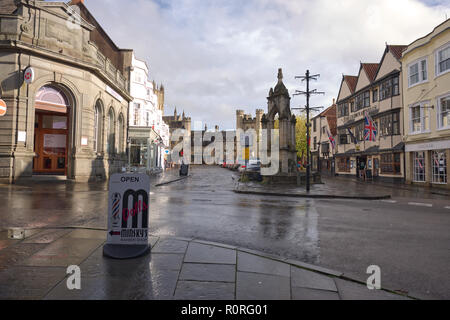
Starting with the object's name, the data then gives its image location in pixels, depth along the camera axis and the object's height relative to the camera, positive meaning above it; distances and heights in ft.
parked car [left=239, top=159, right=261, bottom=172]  107.84 +0.92
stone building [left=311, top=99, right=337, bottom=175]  144.23 +15.46
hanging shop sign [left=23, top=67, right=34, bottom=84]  54.65 +17.63
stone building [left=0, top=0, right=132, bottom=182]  54.65 +16.12
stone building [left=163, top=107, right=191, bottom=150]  338.54 +54.55
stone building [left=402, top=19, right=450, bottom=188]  67.41 +15.80
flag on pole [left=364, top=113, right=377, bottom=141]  81.15 +11.12
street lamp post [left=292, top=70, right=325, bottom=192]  57.57 +15.98
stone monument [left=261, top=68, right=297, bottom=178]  73.46 +11.63
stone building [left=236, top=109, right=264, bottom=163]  322.34 +54.56
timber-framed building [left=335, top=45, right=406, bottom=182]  88.74 +17.95
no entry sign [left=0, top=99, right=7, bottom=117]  37.82 +7.86
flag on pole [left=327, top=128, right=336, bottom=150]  120.52 +11.62
